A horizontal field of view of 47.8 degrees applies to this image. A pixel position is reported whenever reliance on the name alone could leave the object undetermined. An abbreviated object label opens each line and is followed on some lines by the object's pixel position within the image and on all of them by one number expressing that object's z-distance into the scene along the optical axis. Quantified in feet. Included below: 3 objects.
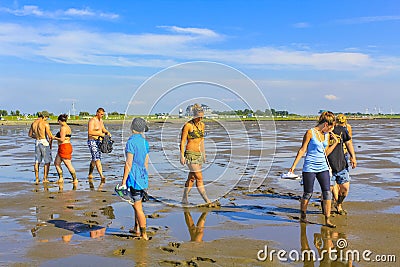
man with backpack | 42.34
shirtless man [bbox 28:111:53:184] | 42.83
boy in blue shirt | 23.67
